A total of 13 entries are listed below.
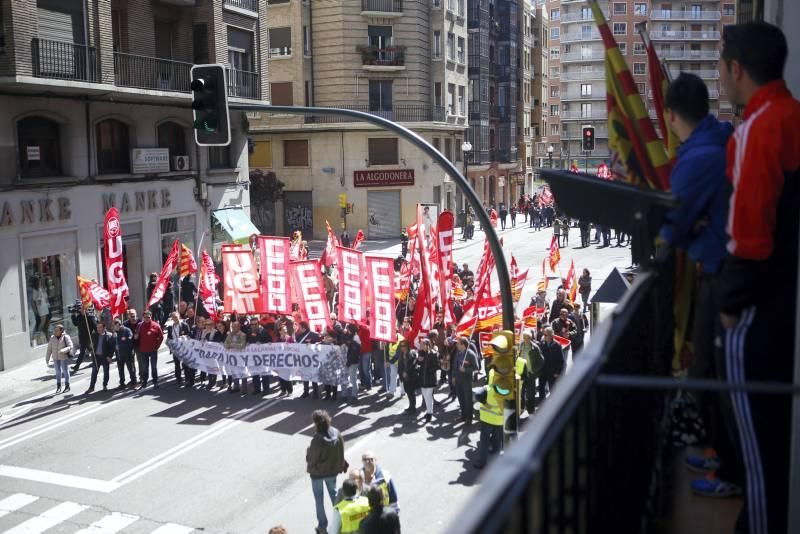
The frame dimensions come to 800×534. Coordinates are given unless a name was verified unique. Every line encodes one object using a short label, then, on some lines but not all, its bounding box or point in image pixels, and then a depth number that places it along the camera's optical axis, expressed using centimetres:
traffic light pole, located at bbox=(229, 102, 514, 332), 984
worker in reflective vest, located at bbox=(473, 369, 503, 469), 1302
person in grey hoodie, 1120
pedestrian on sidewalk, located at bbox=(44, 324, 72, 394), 1822
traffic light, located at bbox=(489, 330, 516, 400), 985
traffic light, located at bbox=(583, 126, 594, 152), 2953
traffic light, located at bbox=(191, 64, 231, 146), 1220
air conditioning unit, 2931
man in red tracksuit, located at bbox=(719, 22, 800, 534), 287
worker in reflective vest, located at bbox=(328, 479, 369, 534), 959
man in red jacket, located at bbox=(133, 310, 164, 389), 1864
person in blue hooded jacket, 311
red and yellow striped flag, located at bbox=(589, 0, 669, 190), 406
